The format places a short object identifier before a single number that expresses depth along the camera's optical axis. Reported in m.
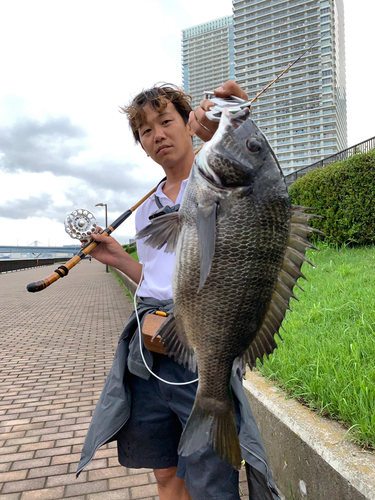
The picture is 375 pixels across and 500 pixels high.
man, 1.56
